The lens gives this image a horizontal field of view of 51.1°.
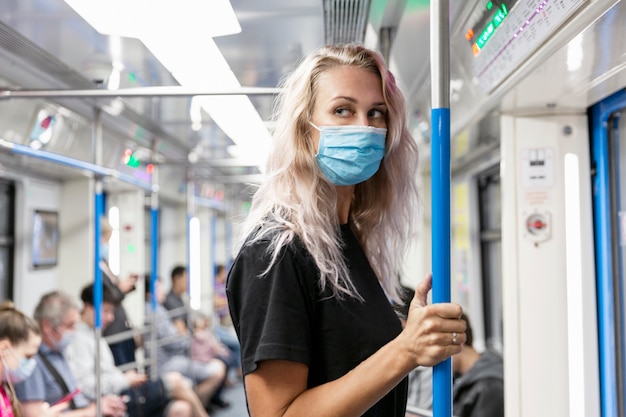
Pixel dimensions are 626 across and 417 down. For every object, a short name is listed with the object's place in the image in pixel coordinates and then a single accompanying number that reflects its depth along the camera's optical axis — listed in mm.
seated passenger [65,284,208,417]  5016
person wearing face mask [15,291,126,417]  4203
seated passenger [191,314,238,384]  7707
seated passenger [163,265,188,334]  7773
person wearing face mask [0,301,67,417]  3825
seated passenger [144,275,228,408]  6914
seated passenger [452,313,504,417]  3373
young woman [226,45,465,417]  1125
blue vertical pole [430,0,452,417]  1130
